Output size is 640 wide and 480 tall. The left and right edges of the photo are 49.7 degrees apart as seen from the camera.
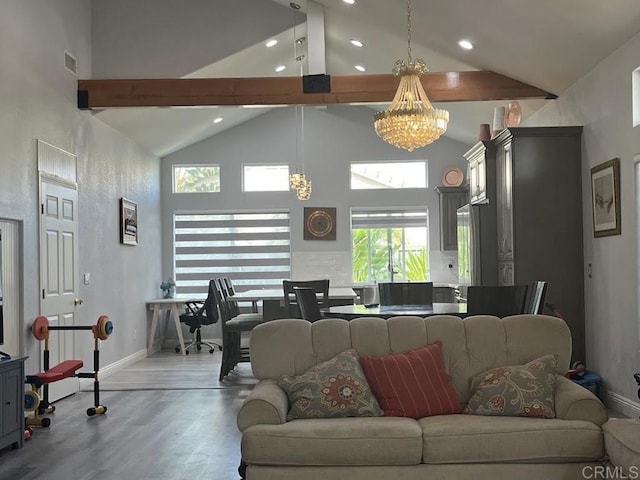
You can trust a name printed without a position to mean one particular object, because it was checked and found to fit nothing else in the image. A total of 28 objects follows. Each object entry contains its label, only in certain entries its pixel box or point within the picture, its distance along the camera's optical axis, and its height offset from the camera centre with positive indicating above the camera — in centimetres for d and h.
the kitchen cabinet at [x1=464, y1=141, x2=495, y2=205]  713 +93
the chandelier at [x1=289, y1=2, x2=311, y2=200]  948 +108
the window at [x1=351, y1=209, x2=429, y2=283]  1103 +32
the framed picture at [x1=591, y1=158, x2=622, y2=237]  539 +48
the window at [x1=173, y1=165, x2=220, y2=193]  1113 +136
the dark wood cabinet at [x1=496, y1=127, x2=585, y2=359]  623 +39
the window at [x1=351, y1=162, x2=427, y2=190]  1107 +137
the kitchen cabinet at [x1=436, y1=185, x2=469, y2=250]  1052 +77
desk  978 -65
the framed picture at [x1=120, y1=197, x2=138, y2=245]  854 +55
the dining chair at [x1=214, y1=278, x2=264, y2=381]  741 -72
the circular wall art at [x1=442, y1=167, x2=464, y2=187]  1087 +131
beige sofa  303 -81
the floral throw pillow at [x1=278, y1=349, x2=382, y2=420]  332 -64
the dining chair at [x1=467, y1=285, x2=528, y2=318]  527 -32
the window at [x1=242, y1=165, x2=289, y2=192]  1113 +136
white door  616 +0
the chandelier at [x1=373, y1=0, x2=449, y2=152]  528 +110
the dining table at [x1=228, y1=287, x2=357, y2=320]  768 -42
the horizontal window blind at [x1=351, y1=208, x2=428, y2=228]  1105 +68
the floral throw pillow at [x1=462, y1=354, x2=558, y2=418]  325 -64
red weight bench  518 -88
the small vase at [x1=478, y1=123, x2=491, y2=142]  775 +142
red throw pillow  337 -62
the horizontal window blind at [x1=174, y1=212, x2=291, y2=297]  1111 +21
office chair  973 -78
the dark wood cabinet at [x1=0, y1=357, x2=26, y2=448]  445 -89
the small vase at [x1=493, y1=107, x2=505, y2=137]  769 +157
